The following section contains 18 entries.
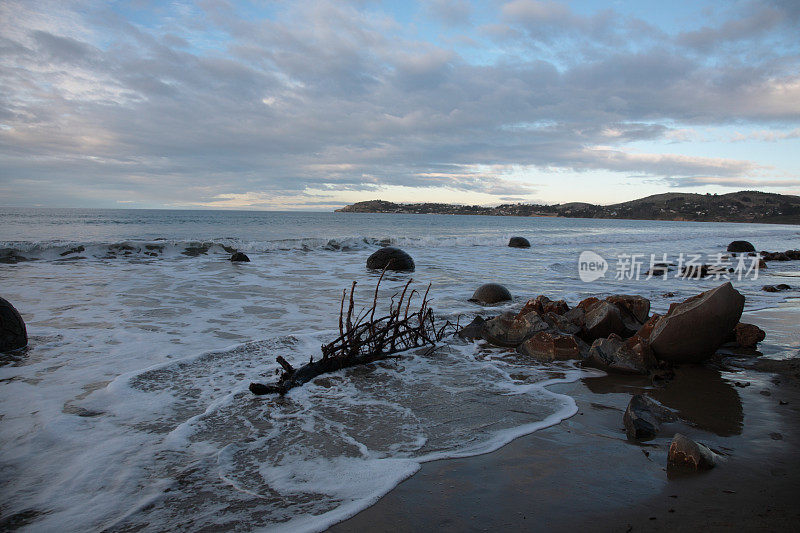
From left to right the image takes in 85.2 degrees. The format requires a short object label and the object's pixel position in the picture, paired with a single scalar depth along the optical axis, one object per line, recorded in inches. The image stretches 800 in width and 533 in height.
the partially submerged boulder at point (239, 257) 588.7
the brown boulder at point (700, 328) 173.9
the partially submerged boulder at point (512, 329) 217.5
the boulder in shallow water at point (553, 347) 194.9
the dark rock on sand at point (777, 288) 376.5
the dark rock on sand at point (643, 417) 115.3
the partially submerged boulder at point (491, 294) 328.5
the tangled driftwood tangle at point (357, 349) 152.4
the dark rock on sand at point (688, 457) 97.2
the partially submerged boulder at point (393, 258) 530.6
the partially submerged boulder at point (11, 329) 189.6
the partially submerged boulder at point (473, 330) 231.1
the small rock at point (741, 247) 902.9
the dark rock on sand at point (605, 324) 213.3
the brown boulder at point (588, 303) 239.9
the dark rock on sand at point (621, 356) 172.9
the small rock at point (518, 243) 1003.9
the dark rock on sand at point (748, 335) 201.2
